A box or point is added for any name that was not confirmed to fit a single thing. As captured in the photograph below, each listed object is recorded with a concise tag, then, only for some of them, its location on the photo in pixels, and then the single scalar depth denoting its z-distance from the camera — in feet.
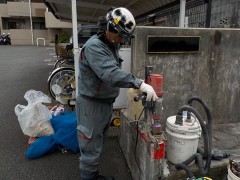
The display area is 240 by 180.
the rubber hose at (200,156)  8.24
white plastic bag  12.26
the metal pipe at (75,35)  14.18
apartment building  97.91
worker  7.14
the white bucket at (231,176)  7.29
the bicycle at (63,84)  18.34
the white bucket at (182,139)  8.62
